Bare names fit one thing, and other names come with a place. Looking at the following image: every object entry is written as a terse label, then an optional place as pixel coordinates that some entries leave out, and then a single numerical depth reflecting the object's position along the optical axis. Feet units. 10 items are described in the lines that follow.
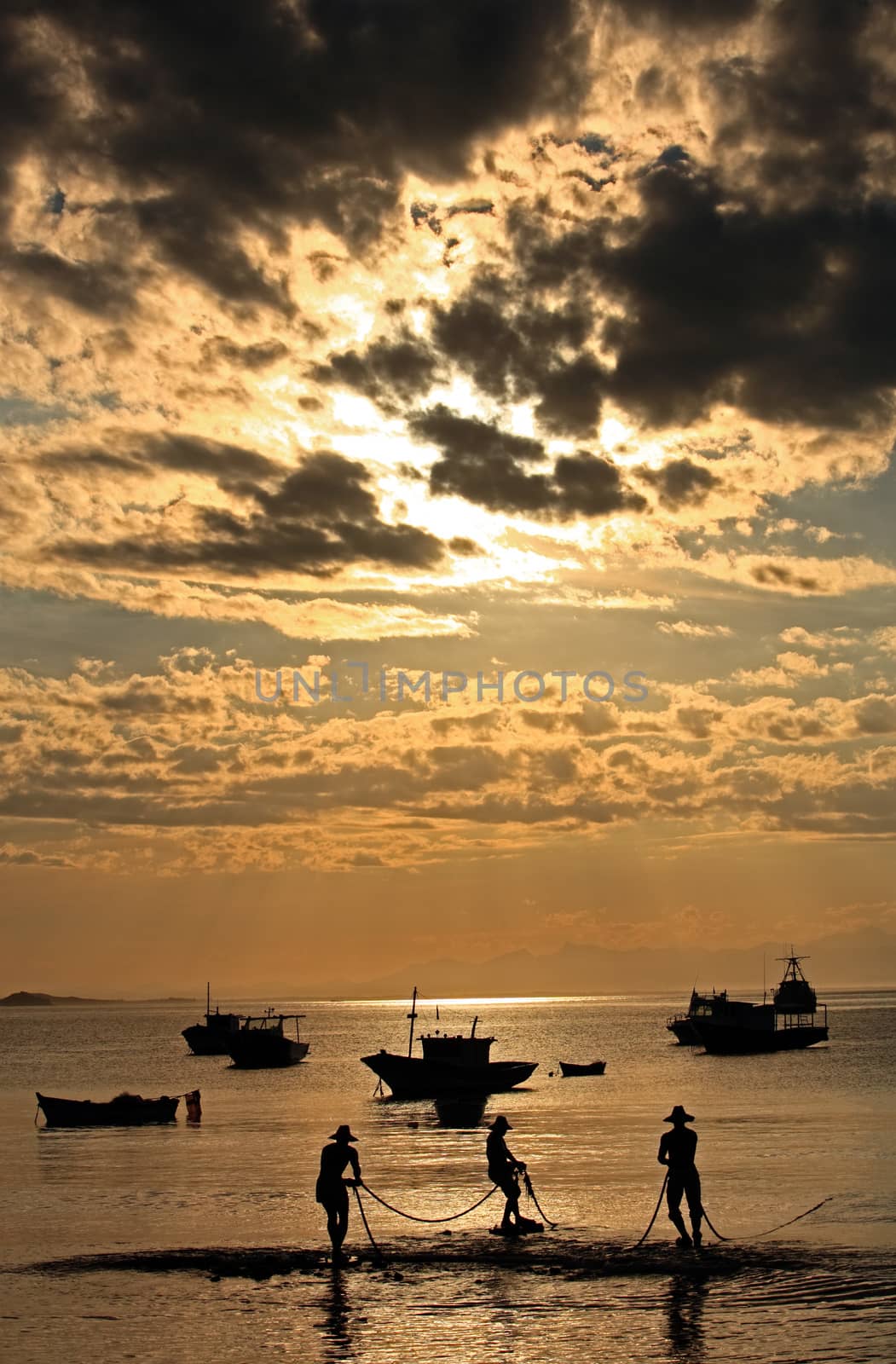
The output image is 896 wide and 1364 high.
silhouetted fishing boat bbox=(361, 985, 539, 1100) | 247.70
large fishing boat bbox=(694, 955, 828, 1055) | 407.64
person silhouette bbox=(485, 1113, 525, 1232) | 91.20
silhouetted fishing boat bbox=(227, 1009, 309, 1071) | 377.50
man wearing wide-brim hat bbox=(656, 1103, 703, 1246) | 82.94
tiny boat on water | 328.90
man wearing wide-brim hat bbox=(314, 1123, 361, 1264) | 82.17
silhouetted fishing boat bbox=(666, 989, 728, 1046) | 429.79
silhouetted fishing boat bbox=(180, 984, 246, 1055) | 472.44
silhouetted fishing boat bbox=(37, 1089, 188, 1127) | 199.21
